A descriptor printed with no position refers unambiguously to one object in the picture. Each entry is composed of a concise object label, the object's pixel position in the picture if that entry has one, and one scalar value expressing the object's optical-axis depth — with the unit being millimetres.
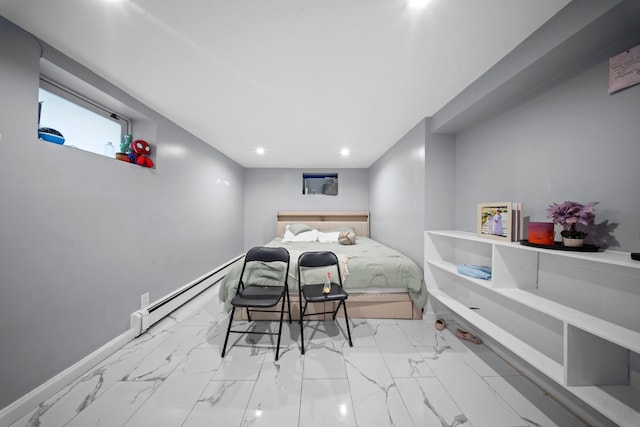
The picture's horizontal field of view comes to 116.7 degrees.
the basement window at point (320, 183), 4629
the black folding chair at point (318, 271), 1964
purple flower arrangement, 1061
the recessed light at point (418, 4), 1021
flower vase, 1084
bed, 2139
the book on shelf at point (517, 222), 1386
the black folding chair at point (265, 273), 1999
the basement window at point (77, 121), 1495
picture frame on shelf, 1406
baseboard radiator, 1896
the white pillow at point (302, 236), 3807
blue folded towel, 1560
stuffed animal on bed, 3295
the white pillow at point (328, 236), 3728
